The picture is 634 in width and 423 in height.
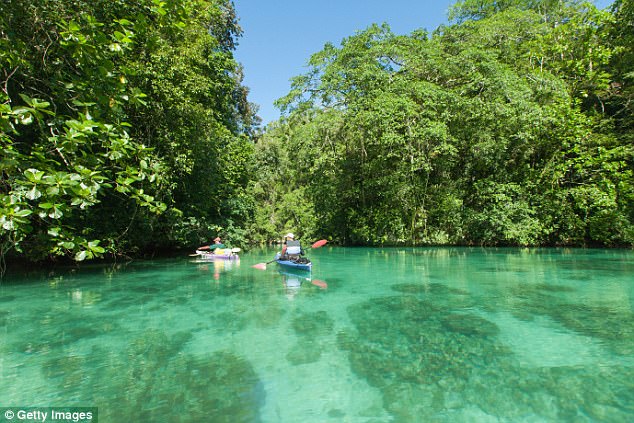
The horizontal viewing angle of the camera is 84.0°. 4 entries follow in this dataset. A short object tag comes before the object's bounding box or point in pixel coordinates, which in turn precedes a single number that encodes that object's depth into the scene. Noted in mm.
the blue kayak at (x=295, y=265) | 11594
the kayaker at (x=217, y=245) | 16603
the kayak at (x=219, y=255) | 16203
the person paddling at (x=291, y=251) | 12398
